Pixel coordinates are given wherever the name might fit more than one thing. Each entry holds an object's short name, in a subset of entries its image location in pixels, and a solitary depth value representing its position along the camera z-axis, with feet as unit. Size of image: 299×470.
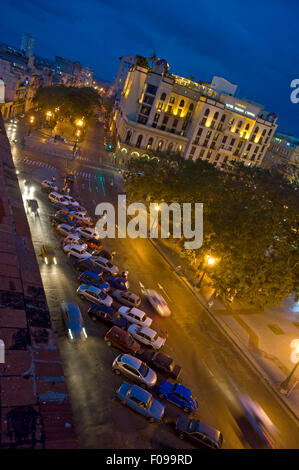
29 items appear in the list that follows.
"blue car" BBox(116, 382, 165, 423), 57.88
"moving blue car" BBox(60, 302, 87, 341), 68.80
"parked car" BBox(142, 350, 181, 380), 70.44
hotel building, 265.13
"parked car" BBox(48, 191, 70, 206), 137.41
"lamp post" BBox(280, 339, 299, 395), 79.04
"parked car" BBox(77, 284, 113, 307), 83.20
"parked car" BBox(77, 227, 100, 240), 118.42
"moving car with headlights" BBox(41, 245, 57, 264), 93.04
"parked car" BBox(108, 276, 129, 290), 95.50
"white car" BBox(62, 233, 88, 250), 105.60
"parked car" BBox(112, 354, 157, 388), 64.34
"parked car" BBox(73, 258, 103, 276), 96.58
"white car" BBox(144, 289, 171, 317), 92.43
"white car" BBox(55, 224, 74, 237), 112.79
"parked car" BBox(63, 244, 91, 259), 101.30
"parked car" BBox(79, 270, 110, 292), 89.92
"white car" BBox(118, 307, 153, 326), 82.74
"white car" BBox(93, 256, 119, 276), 101.55
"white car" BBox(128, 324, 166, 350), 77.10
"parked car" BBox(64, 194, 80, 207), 138.11
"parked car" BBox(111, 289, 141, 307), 90.12
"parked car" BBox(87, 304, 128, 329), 77.71
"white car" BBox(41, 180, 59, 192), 148.64
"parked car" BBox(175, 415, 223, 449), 56.70
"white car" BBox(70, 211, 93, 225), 128.36
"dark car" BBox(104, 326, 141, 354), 71.51
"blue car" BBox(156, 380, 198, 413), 63.52
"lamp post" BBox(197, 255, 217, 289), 111.24
